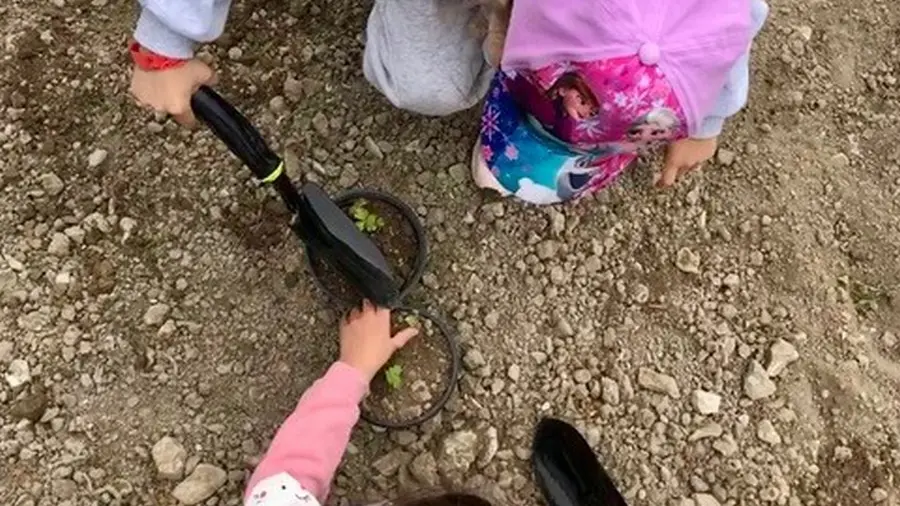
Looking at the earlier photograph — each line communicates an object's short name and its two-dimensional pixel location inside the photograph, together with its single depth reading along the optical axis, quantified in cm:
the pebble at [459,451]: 154
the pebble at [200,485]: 152
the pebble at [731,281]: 164
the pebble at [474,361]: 158
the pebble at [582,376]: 159
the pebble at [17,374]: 155
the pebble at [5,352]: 156
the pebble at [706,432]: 158
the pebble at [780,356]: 160
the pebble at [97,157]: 163
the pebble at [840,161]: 172
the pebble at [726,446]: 157
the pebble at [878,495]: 157
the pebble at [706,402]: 159
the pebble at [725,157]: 169
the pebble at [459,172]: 165
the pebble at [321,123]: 166
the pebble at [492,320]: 160
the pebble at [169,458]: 152
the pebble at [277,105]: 166
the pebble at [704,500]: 155
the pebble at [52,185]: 162
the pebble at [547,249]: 163
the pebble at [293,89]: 167
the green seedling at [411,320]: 158
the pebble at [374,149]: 165
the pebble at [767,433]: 158
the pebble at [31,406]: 154
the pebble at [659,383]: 159
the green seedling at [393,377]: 156
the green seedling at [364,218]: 161
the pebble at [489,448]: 155
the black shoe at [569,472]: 152
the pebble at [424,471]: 153
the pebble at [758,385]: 159
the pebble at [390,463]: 153
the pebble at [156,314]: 158
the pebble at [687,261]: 164
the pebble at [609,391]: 158
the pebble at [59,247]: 160
